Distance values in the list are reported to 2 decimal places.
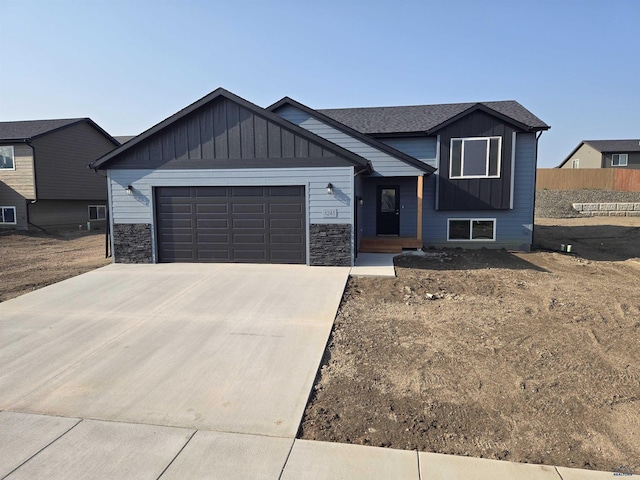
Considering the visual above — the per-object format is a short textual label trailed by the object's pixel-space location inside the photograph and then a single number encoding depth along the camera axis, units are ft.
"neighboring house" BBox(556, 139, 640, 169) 126.11
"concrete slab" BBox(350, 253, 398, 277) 31.76
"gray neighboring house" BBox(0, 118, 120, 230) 64.80
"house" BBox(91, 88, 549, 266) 34.86
